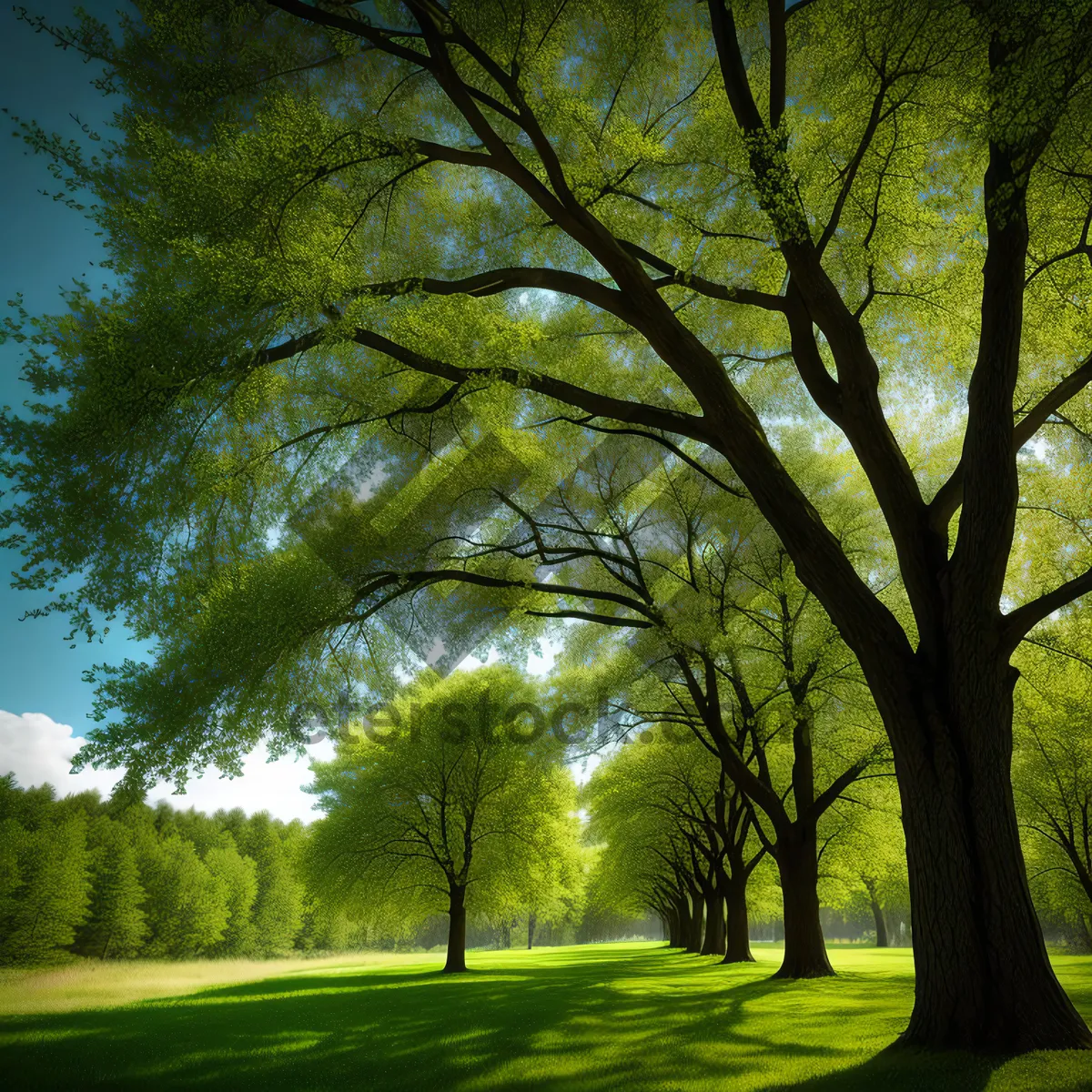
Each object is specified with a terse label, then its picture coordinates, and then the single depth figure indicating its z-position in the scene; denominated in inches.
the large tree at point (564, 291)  243.1
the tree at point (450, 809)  932.0
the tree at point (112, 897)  1642.5
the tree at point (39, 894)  1263.5
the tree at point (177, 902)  1865.2
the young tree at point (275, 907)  2353.6
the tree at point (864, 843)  844.6
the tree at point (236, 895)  2177.7
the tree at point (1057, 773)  473.1
